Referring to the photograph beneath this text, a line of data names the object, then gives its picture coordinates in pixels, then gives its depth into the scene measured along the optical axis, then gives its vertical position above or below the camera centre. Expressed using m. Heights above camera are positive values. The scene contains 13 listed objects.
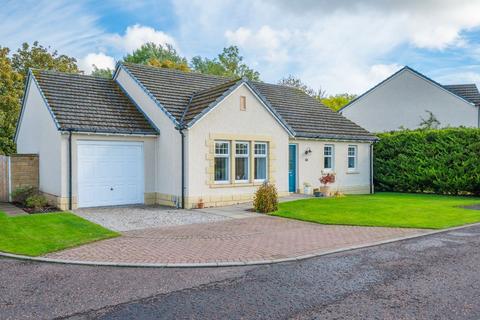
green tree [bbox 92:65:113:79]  54.94 +11.51
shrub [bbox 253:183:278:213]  15.19 -1.65
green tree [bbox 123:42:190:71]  54.03 +13.49
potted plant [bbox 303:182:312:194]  20.88 -1.68
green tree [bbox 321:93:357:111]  56.22 +7.50
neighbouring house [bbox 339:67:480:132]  32.34 +4.18
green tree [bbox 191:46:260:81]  56.84 +12.46
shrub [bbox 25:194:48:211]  15.99 -1.78
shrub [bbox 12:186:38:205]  17.92 -1.59
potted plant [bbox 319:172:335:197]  20.28 -1.31
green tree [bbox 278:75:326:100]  56.22 +9.78
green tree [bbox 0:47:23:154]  30.05 +4.15
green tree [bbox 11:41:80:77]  33.91 +8.04
